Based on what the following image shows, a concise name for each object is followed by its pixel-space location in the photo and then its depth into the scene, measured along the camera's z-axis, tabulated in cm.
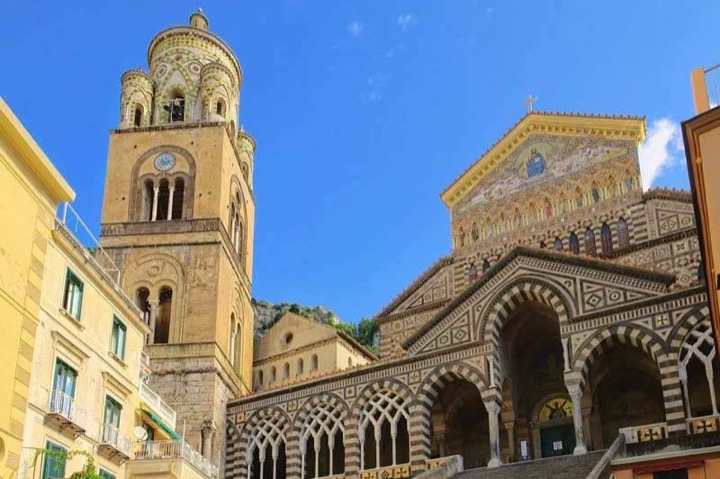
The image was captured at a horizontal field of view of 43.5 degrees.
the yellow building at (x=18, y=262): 1451
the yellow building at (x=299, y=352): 3712
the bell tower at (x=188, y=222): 3114
